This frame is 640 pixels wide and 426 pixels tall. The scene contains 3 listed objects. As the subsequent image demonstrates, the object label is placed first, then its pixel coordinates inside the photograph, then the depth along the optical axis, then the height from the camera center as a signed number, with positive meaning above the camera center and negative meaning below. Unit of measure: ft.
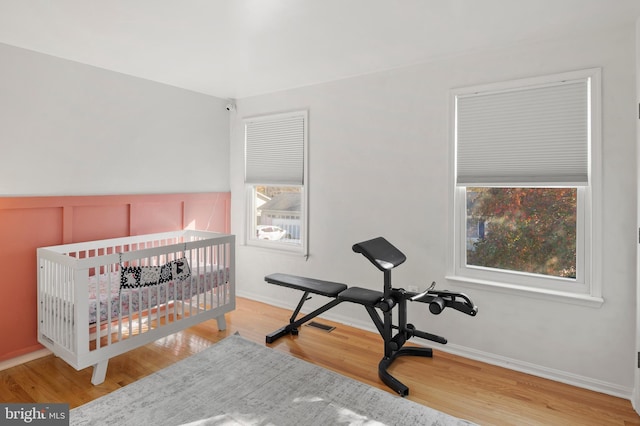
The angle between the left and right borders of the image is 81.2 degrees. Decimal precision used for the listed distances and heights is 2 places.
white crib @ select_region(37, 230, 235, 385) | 7.81 -1.99
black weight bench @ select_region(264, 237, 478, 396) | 7.93 -1.97
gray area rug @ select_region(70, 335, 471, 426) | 6.84 -3.73
